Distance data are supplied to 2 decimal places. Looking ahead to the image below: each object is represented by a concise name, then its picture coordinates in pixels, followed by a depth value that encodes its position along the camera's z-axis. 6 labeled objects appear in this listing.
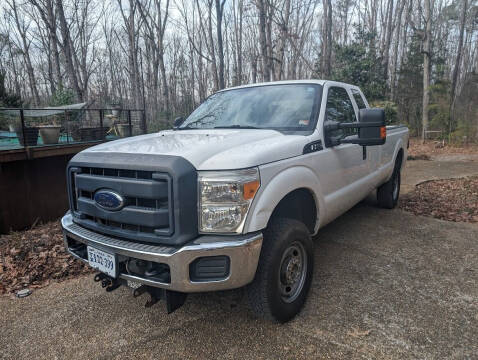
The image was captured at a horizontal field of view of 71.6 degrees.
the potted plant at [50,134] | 7.58
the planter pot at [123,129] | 10.62
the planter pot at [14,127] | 7.51
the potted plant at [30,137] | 6.89
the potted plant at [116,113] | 12.24
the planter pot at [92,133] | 8.93
